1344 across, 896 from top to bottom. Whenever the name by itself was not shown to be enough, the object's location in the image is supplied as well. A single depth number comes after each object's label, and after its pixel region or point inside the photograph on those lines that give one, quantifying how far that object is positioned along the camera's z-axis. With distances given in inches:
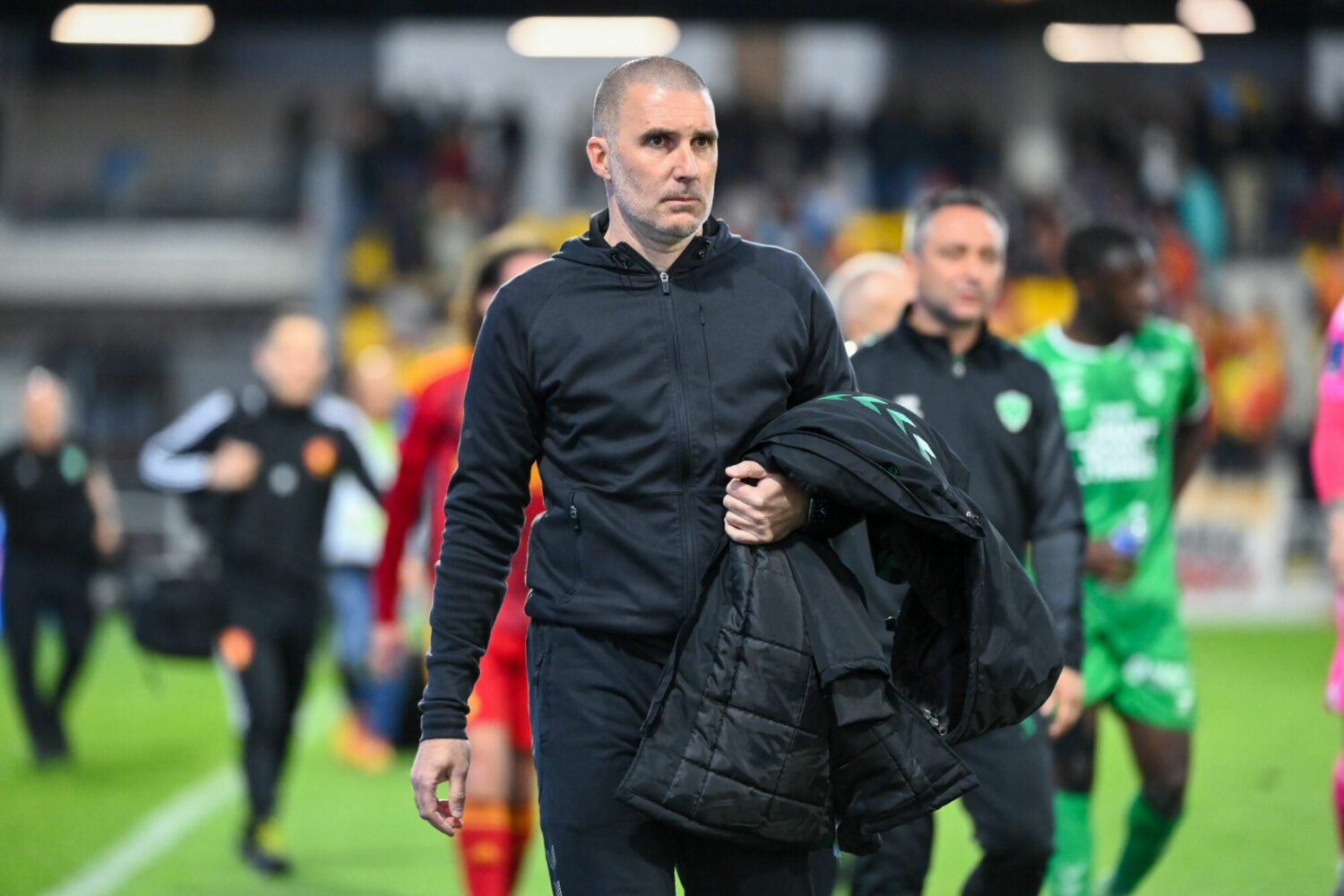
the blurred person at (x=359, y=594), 783.7
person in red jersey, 386.9
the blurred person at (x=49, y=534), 823.7
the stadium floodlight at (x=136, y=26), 1656.0
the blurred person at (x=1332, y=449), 365.7
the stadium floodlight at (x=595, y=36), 1846.7
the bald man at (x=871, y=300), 474.9
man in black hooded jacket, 248.7
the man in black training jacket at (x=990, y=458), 342.0
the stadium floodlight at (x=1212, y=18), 1375.5
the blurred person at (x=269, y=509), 564.1
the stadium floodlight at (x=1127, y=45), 1844.2
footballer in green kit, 437.7
